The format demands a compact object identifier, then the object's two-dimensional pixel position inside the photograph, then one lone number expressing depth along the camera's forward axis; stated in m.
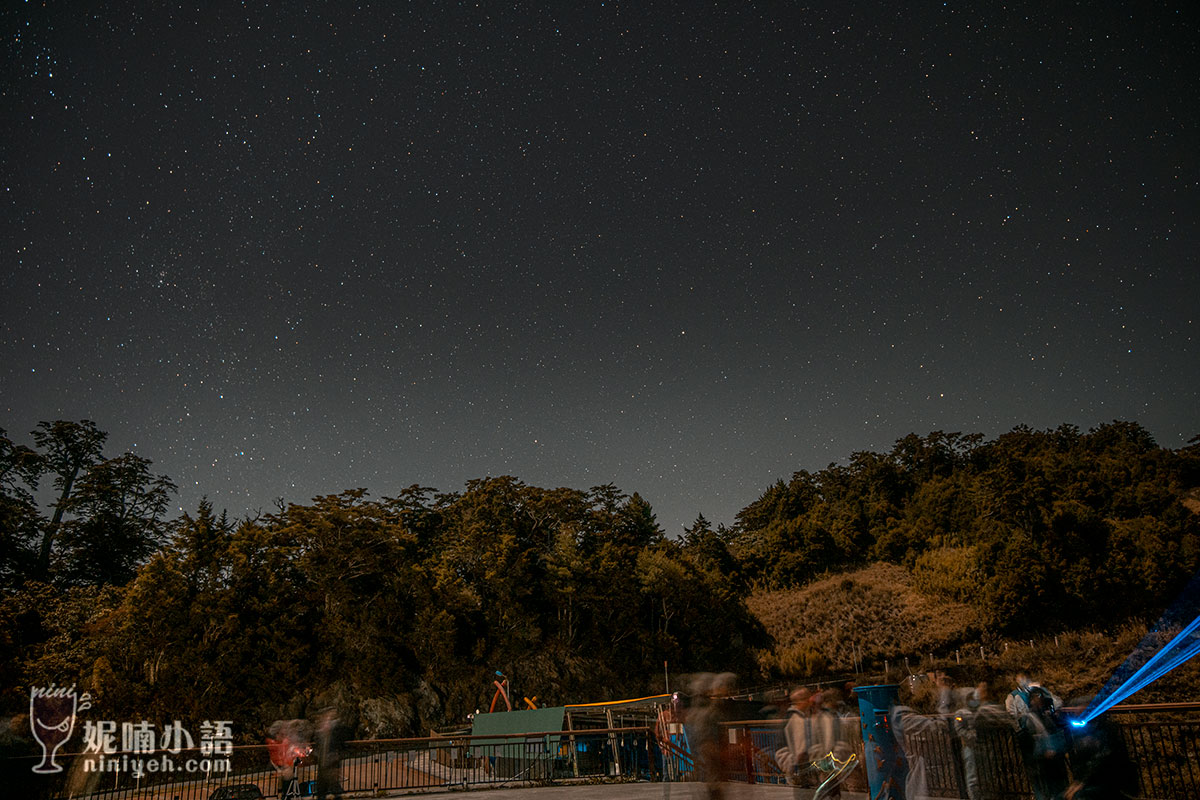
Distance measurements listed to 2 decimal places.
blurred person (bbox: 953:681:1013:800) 9.27
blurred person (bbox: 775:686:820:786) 7.45
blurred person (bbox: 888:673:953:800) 8.75
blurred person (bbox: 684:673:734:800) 6.86
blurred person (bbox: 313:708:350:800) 10.74
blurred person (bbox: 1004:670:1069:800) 7.04
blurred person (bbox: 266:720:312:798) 10.44
